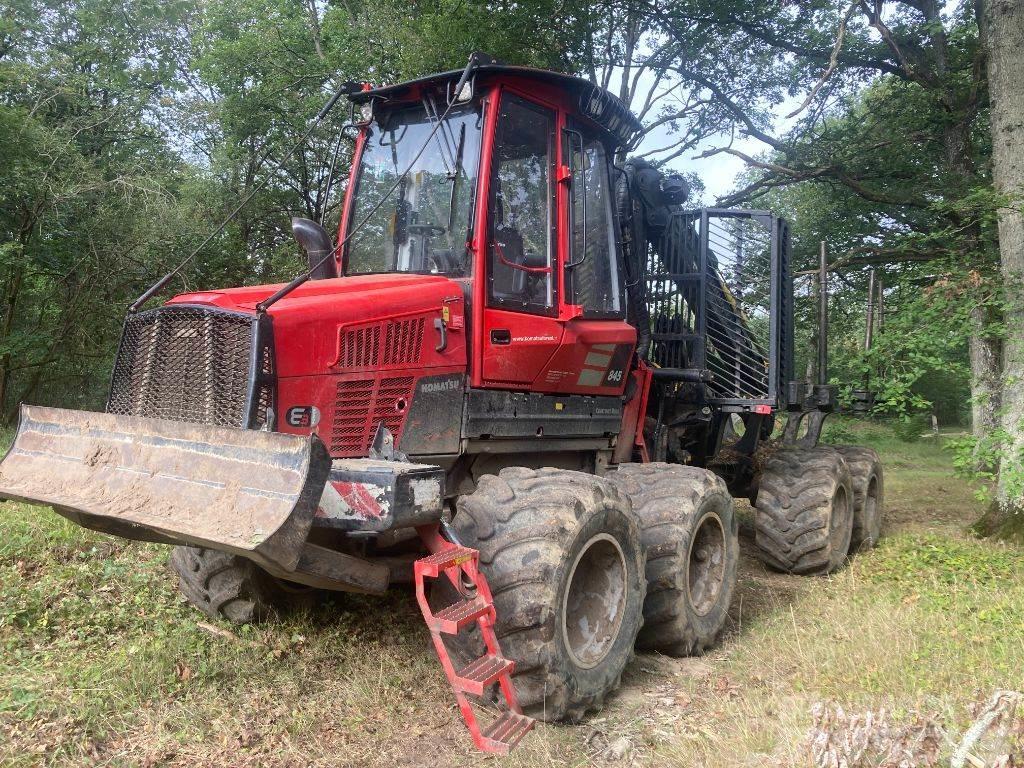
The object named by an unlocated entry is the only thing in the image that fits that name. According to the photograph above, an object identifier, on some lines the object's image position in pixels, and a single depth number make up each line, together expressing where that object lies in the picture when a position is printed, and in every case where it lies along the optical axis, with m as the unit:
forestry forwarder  3.37
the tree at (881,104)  10.92
